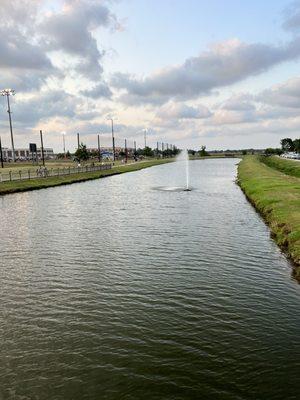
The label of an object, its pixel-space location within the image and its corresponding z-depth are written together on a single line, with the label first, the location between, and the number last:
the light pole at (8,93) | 120.69
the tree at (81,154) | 153.25
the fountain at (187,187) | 61.55
